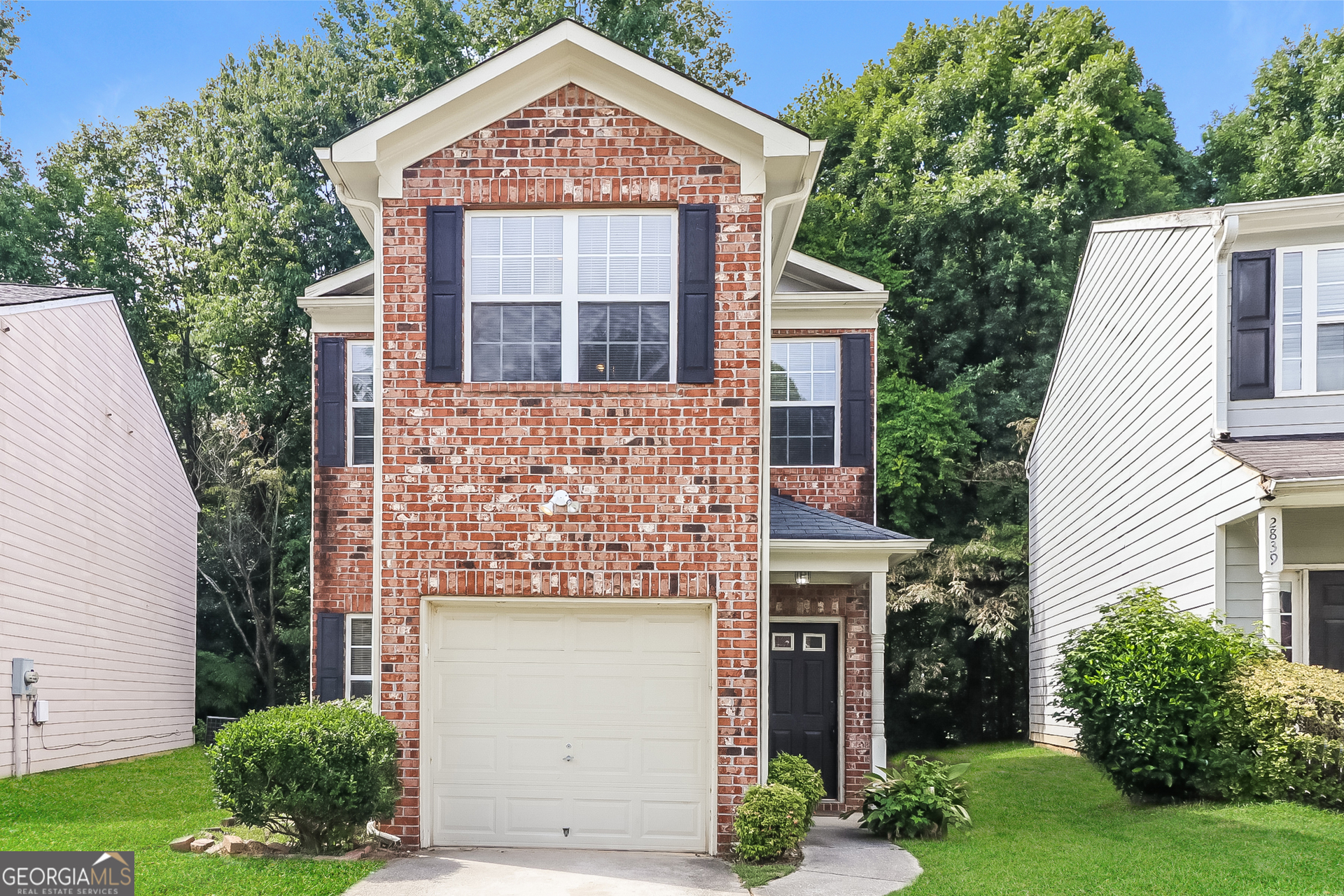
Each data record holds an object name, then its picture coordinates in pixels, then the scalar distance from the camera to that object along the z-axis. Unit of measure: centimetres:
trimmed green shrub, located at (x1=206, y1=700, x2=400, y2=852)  750
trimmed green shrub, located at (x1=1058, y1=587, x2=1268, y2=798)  938
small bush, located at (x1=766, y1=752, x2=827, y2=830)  905
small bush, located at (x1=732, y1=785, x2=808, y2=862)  798
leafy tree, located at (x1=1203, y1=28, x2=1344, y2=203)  2242
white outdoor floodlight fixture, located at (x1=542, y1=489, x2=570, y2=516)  849
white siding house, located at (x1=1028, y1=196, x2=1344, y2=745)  989
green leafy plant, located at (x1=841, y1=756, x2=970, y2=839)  943
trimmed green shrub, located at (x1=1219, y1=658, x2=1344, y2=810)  862
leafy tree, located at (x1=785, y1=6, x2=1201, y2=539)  2256
